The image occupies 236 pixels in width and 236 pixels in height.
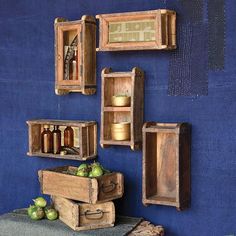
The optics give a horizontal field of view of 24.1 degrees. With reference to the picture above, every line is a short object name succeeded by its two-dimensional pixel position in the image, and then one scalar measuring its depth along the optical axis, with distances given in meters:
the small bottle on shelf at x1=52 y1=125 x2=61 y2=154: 3.73
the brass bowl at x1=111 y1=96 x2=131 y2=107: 3.42
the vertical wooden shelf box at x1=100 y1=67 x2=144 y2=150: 3.37
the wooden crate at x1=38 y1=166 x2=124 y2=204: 3.26
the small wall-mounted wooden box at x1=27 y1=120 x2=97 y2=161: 3.58
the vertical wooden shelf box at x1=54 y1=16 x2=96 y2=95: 3.55
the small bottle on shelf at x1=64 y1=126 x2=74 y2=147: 3.75
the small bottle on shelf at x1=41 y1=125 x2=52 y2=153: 3.77
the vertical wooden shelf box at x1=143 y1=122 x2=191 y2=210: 3.23
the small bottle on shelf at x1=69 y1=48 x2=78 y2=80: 3.64
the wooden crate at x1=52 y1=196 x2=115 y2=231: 3.27
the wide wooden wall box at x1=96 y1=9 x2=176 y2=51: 3.27
